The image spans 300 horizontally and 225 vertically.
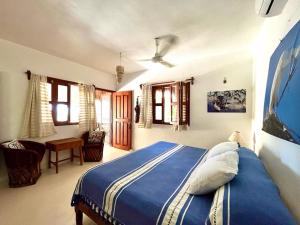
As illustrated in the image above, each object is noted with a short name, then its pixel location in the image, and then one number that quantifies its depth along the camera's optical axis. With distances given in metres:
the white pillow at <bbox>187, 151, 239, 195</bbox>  1.14
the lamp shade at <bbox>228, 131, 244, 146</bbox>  2.79
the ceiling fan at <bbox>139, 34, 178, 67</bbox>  2.59
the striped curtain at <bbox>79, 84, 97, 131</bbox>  3.99
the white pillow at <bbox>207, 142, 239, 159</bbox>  1.74
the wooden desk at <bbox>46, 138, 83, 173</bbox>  3.12
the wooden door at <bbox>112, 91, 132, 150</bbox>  4.84
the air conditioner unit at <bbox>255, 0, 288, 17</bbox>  1.12
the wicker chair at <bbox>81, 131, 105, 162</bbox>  3.84
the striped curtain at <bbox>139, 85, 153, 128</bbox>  4.32
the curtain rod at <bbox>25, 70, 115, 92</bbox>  3.06
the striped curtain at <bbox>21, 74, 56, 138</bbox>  3.06
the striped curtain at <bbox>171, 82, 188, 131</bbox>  3.75
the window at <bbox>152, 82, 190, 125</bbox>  3.78
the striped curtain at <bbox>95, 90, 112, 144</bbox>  5.87
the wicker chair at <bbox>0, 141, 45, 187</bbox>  2.49
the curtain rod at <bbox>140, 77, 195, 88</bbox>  3.73
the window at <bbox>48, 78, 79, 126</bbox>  3.53
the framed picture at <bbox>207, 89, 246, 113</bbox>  3.15
